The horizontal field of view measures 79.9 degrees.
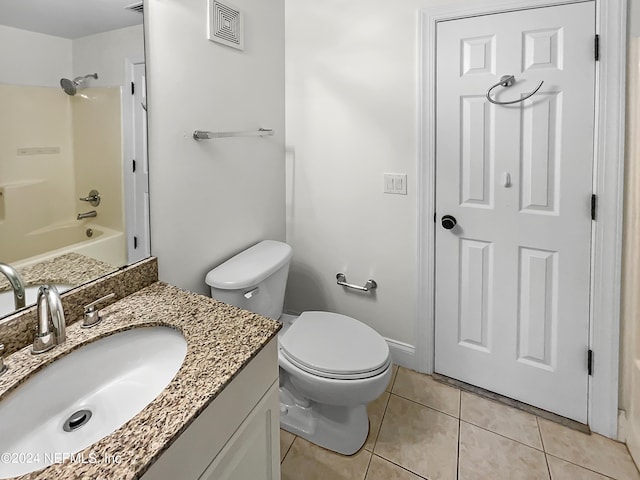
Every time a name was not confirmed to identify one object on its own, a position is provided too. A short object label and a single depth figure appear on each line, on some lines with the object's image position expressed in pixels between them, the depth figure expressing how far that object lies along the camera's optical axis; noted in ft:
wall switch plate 6.29
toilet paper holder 6.89
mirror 3.17
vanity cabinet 2.42
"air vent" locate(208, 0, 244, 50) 5.21
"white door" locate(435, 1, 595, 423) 5.06
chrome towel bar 5.14
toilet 4.69
